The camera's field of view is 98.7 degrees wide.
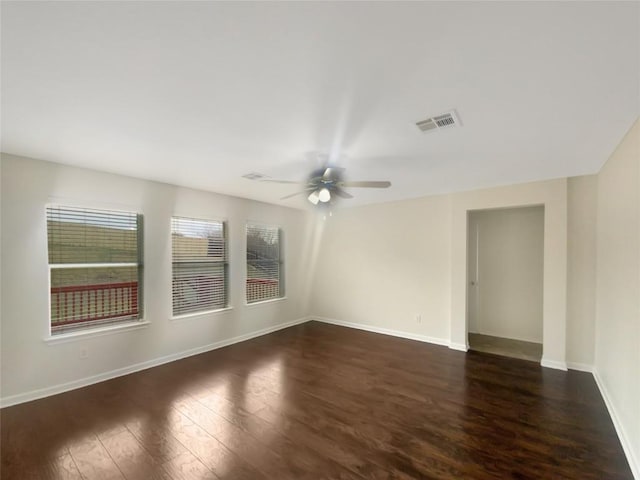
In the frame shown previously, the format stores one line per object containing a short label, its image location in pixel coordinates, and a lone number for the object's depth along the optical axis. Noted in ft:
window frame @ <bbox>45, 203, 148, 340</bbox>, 10.14
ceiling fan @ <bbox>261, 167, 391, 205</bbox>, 9.85
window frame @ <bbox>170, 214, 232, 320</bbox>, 13.58
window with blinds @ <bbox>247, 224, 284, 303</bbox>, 17.44
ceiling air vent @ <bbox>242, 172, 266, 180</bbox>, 11.75
